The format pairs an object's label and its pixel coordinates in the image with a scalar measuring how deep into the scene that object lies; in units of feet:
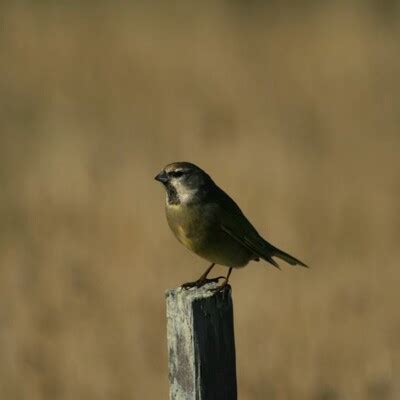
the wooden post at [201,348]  29.19
